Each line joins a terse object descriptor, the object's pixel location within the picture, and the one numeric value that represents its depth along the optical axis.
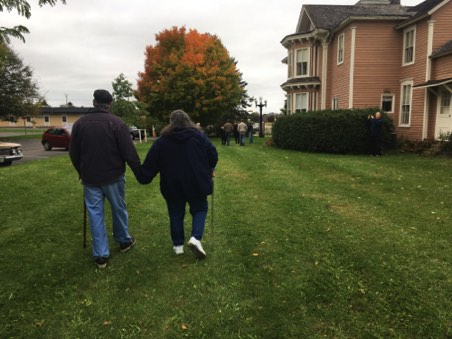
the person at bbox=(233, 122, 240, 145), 24.73
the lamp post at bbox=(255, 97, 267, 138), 35.56
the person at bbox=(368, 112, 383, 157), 15.37
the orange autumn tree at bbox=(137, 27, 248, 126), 31.72
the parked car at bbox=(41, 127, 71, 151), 23.08
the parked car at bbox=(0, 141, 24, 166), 14.76
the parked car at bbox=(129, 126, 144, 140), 38.82
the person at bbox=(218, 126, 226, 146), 23.84
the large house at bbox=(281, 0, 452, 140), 17.42
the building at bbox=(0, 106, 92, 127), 85.25
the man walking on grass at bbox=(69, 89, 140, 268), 4.31
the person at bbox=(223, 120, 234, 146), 22.17
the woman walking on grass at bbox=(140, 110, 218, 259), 4.42
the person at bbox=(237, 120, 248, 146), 22.25
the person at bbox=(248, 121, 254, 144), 25.49
